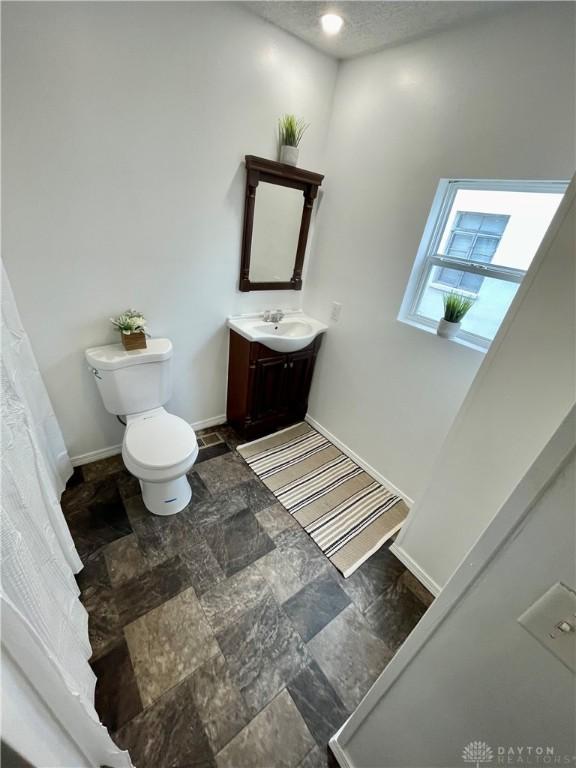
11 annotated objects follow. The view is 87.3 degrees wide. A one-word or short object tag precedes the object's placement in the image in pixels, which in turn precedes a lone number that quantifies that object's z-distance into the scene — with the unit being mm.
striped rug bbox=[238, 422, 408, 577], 1719
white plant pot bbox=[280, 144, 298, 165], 1792
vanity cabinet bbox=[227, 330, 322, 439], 2064
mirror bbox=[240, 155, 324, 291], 1839
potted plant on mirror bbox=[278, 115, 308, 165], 1764
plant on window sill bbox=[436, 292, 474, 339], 1497
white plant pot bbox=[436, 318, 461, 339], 1522
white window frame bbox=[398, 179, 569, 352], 1364
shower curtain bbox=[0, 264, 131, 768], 542
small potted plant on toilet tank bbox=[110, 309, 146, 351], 1643
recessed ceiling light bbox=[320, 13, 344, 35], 1428
